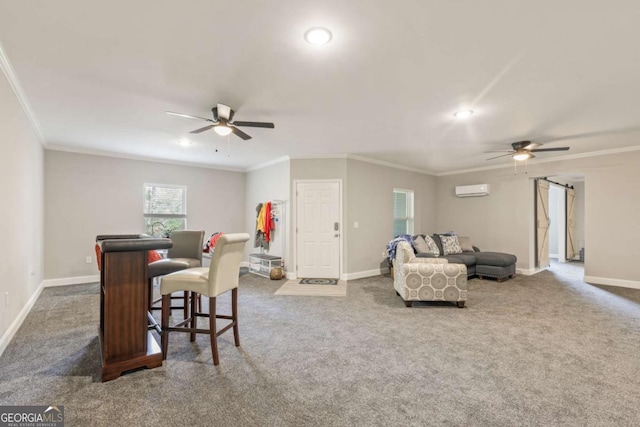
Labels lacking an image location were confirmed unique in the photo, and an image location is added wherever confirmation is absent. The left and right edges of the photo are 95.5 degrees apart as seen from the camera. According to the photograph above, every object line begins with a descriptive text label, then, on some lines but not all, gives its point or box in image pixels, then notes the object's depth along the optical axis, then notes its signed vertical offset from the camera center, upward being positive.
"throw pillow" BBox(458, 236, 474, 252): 6.31 -0.68
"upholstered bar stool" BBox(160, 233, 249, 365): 2.40 -0.59
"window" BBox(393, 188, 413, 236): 7.15 +0.02
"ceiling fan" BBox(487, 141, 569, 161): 4.51 +1.02
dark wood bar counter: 2.14 -0.71
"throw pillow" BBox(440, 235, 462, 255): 6.07 -0.68
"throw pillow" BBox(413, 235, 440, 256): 5.84 -0.66
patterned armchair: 3.90 -0.94
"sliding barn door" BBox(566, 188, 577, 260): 8.31 -0.32
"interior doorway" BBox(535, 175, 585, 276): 8.27 -0.23
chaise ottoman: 5.58 -1.02
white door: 5.75 -0.32
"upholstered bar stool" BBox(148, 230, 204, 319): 3.79 -0.45
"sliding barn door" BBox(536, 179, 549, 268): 6.52 -0.21
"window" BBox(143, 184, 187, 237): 6.11 +0.09
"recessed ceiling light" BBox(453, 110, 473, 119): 3.45 +1.20
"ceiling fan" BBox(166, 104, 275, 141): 3.19 +1.04
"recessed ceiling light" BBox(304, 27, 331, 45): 1.99 +1.25
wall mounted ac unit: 6.83 +0.55
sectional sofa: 5.61 -0.85
